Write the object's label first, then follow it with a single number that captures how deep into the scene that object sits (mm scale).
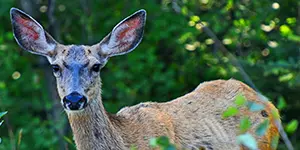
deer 15203
